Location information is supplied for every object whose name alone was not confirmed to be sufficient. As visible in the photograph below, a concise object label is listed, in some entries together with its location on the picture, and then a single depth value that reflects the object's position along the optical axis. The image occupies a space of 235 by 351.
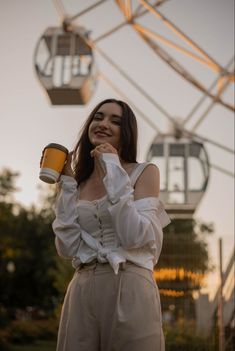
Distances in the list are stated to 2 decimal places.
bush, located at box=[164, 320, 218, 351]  9.55
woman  2.38
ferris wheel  10.18
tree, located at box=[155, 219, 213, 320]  10.80
